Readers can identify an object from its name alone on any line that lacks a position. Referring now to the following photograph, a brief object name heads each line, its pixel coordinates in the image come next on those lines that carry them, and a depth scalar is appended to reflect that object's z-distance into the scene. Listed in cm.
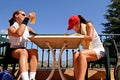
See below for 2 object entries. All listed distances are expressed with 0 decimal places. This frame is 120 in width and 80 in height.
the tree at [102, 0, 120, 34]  1065
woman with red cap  136
